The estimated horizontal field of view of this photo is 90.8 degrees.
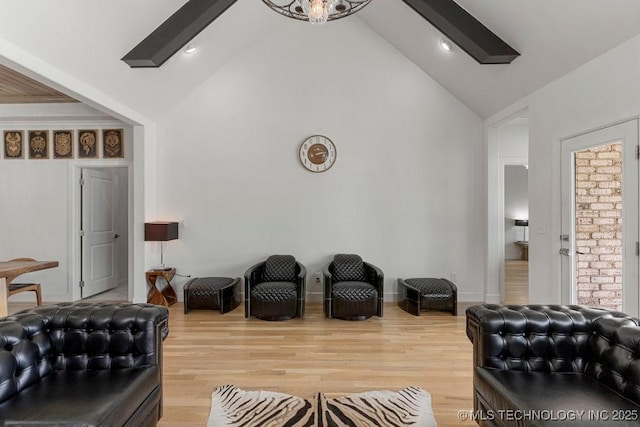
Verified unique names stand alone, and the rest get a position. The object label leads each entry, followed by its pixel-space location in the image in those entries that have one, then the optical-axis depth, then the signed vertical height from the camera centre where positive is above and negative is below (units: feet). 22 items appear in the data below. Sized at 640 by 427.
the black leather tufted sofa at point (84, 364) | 4.87 -2.87
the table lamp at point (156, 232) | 14.84 -0.92
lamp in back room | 21.89 -0.98
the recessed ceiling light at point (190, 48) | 13.15 +6.93
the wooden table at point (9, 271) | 11.27 -2.16
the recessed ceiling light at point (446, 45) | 13.05 +6.96
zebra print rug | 6.88 -4.58
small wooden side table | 15.25 -3.84
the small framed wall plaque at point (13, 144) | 16.56 +3.62
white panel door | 17.10 -1.15
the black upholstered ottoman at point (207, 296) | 14.33 -3.82
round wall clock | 16.22 +3.02
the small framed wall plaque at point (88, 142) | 16.56 +3.68
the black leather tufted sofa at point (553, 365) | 4.85 -2.91
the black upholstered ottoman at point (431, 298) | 14.17 -3.91
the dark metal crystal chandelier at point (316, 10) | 7.12 +4.98
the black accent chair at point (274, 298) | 13.39 -3.66
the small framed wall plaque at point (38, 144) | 16.58 +3.61
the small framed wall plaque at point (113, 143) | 16.50 +3.64
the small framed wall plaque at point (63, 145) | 16.61 +3.56
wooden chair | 12.64 -3.13
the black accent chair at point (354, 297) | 13.41 -3.67
